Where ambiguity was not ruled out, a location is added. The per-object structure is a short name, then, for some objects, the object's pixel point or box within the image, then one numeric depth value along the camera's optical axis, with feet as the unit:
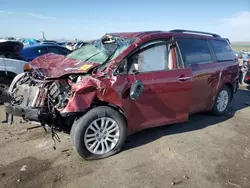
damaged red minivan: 10.66
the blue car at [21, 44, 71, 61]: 26.01
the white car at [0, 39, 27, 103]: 19.39
